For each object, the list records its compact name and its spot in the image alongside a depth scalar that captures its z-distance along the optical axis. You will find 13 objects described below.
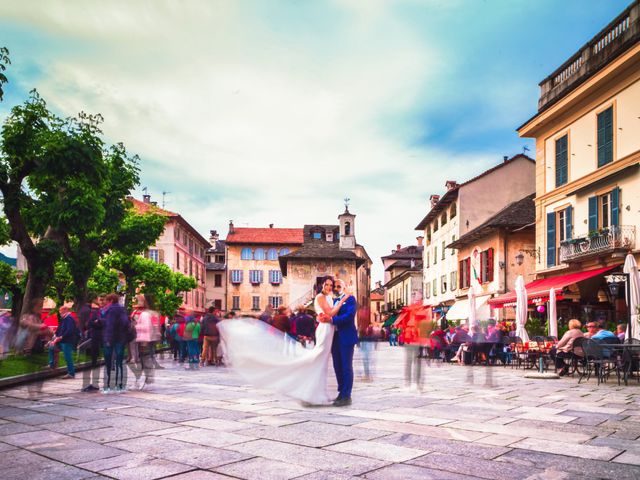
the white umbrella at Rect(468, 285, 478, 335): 22.24
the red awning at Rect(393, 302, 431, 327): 12.29
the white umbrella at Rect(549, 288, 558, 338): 19.02
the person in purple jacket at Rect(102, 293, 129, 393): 11.37
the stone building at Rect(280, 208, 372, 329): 72.69
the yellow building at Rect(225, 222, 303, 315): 84.94
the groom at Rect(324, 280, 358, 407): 8.99
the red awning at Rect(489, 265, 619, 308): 22.91
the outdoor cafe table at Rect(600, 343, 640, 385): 13.25
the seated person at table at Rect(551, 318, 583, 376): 14.71
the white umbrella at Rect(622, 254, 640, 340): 15.63
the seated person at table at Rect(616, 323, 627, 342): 16.45
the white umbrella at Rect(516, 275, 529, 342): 19.25
